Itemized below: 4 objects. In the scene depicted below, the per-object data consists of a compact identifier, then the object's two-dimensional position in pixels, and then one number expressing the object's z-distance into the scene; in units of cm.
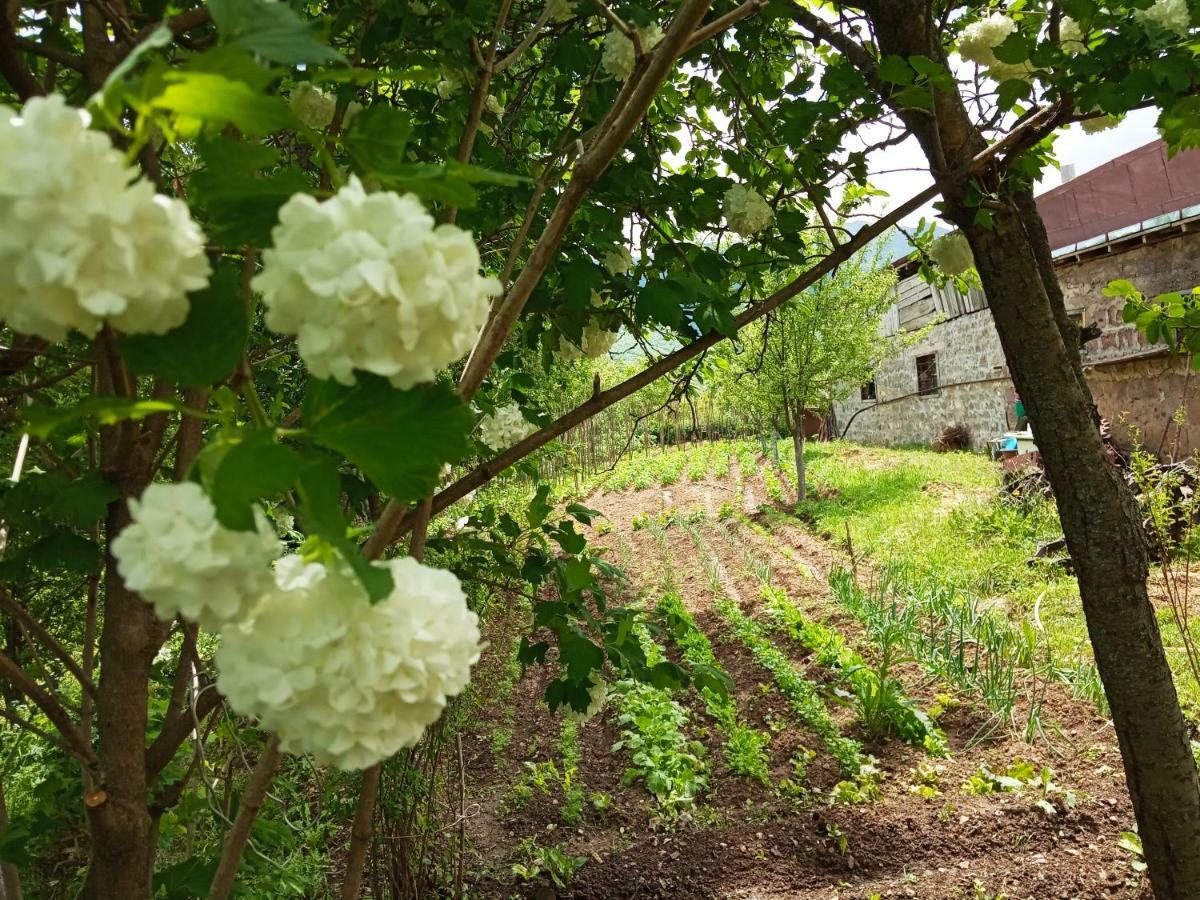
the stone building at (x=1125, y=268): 806
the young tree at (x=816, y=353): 1051
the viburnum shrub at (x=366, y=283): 43
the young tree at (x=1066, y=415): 186
